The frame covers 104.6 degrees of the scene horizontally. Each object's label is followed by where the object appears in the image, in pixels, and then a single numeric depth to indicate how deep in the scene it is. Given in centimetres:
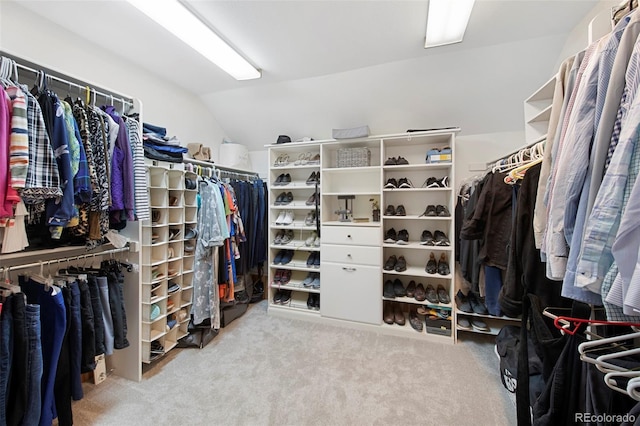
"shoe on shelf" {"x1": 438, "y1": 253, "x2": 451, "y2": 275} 238
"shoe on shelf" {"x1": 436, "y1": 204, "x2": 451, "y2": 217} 240
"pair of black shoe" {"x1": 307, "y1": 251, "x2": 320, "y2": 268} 280
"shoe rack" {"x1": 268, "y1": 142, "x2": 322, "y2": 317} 279
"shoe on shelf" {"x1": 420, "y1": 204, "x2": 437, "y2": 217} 244
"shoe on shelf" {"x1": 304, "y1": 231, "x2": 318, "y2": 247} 281
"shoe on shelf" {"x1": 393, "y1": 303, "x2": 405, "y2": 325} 244
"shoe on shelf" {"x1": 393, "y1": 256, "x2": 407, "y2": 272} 246
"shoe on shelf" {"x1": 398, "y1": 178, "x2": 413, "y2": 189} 247
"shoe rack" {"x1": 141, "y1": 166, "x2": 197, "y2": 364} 185
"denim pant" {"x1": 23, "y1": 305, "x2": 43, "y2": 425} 110
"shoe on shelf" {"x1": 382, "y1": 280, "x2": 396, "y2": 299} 247
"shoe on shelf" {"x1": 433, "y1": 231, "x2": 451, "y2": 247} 236
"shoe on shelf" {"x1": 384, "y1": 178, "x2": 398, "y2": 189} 250
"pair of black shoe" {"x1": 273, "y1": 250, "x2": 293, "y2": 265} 291
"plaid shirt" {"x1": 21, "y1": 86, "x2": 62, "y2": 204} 106
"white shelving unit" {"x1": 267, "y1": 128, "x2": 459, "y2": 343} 243
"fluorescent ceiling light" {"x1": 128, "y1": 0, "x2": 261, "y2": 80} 149
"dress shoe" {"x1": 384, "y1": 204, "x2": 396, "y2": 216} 260
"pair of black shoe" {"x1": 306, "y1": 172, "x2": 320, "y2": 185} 280
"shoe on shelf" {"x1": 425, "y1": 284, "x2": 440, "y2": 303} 238
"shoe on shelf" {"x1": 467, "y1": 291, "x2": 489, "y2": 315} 220
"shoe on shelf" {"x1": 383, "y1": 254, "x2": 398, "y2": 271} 251
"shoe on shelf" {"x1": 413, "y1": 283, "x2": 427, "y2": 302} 239
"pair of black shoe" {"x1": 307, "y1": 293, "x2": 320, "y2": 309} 276
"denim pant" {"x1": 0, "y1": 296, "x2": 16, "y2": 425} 104
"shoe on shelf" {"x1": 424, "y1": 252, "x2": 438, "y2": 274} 242
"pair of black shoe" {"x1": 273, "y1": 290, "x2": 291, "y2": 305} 285
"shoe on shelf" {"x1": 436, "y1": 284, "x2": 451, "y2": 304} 236
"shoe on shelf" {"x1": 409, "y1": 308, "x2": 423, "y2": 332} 236
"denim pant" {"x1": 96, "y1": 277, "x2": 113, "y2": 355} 148
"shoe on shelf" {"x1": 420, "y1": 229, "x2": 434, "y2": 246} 242
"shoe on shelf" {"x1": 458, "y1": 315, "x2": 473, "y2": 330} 227
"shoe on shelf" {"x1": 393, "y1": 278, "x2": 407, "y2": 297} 250
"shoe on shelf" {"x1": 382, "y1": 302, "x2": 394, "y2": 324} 246
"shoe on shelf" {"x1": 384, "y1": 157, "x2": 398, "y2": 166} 252
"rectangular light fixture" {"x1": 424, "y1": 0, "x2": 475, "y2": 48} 150
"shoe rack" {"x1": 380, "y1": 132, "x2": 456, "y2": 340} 234
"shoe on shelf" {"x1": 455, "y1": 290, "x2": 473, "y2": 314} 224
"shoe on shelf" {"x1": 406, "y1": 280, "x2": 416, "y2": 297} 249
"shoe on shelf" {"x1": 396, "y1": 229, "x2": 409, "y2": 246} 245
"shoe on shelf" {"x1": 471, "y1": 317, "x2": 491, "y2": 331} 220
